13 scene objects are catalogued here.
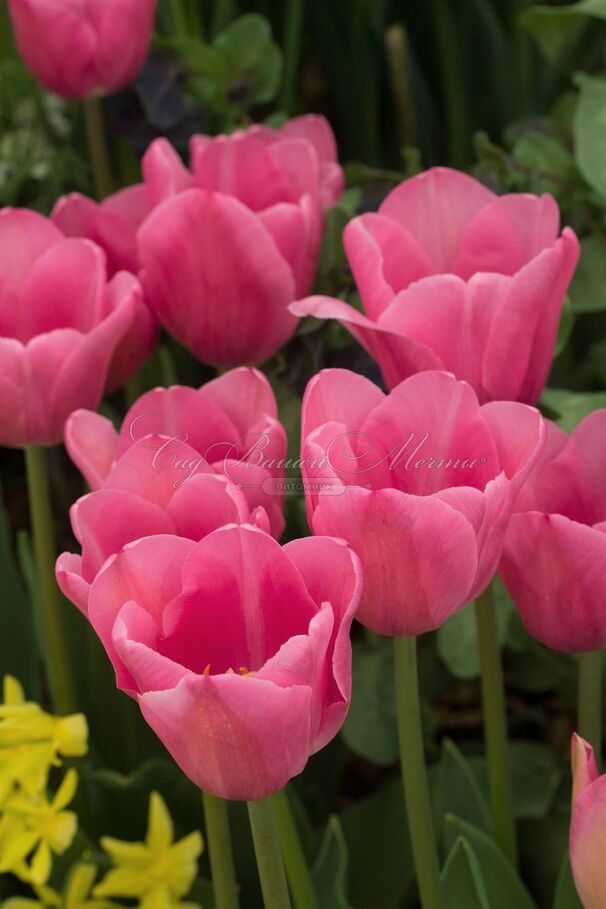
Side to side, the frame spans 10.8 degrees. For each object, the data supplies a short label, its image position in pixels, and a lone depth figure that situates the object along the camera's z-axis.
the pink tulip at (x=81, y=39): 1.12
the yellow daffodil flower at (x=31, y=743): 0.96
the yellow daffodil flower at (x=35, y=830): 0.96
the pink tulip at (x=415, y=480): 0.87
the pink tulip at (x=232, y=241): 1.00
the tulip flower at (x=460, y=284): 0.94
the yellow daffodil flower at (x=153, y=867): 0.98
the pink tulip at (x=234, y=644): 0.84
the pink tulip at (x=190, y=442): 0.90
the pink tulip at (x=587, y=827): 0.84
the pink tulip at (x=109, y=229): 1.05
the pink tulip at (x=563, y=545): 0.89
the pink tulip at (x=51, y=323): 0.98
